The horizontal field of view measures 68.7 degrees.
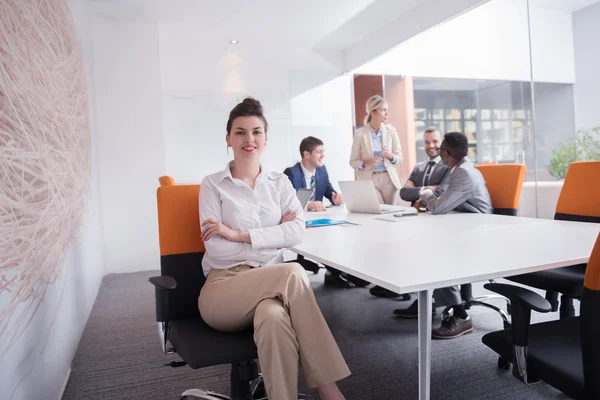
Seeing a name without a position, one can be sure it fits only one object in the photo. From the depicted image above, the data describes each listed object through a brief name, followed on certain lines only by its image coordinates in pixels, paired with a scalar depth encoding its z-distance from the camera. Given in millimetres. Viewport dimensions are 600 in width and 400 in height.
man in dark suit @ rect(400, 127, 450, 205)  4066
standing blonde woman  5219
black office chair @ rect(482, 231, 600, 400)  1148
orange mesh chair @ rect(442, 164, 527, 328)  3035
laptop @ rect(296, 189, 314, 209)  3590
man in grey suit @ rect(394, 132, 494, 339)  2840
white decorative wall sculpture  1592
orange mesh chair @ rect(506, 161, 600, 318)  2275
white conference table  1464
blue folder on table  2893
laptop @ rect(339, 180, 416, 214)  3316
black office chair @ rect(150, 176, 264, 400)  1613
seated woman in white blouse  1547
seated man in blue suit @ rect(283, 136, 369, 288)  4250
